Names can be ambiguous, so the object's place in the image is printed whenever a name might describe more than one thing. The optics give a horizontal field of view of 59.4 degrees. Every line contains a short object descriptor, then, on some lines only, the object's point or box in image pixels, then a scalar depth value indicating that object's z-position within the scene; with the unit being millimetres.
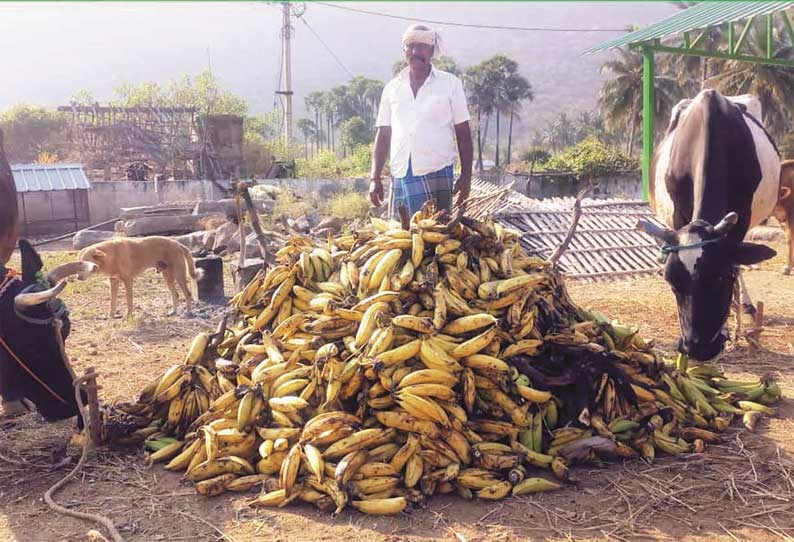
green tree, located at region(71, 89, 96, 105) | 32831
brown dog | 8781
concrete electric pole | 31855
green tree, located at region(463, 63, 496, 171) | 58688
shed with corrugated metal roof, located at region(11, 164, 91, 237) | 19969
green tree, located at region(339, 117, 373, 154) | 57500
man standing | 5391
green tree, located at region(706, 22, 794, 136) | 28656
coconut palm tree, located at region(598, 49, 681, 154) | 41000
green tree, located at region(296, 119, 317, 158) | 89500
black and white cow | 4773
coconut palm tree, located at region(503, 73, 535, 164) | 58750
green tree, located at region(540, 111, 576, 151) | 72500
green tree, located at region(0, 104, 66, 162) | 32000
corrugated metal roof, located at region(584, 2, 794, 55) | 11406
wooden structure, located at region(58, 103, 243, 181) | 26484
